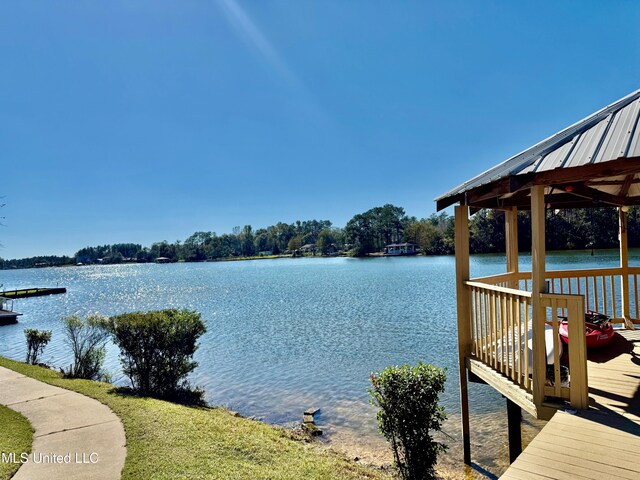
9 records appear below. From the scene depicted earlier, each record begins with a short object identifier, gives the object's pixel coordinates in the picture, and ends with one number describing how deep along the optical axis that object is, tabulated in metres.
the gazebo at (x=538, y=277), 3.11
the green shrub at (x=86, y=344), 8.14
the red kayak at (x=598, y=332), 4.84
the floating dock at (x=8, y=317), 20.52
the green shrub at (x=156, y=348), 6.72
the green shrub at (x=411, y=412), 4.01
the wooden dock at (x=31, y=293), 34.67
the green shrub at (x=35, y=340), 9.73
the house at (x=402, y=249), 87.12
